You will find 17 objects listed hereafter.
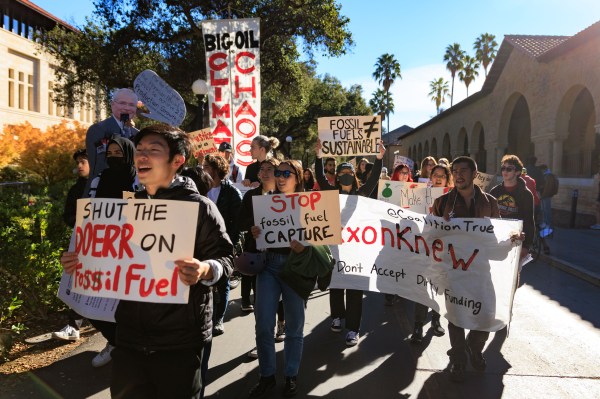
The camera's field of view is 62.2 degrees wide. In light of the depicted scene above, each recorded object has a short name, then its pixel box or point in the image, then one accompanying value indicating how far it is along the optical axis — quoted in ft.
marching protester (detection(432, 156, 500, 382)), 14.76
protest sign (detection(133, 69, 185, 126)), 23.04
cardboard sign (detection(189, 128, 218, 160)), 28.37
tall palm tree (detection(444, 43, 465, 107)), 228.63
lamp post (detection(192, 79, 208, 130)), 39.78
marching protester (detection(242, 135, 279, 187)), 21.77
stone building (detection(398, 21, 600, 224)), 59.82
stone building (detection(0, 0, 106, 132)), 120.47
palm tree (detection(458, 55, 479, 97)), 222.48
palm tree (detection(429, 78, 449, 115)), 294.66
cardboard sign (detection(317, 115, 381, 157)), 23.95
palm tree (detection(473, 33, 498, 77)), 211.20
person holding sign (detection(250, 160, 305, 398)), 12.58
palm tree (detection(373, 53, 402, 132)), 213.87
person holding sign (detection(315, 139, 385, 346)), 18.42
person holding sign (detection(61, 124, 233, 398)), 7.82
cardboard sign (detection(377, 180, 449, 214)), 23.02
